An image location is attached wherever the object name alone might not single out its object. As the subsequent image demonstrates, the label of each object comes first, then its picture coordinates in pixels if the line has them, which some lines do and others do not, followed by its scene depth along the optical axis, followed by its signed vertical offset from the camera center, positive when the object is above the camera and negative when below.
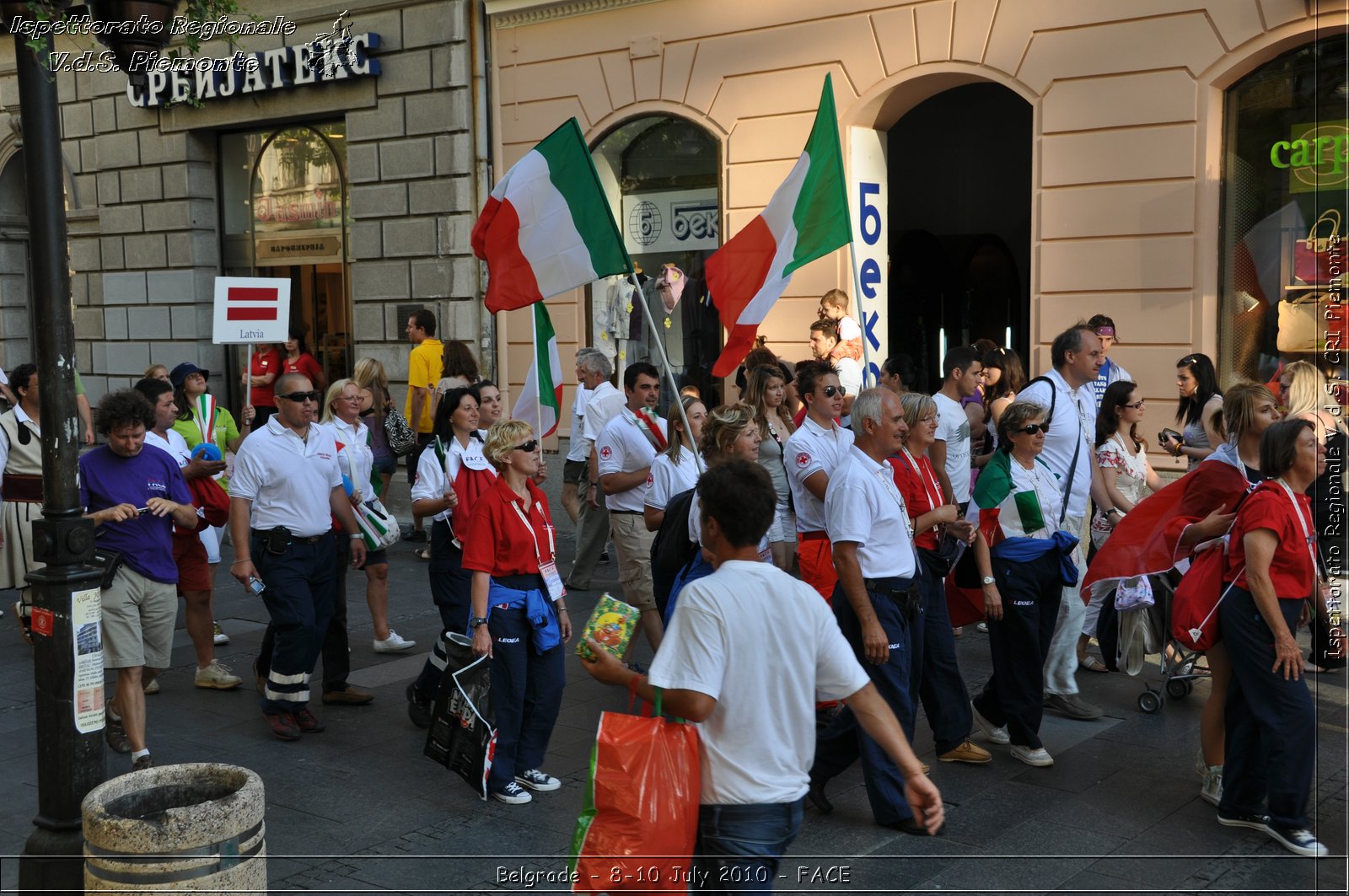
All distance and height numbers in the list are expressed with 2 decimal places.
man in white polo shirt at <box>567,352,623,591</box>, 10.55 -1.32
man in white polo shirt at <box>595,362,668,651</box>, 7.92 -0.84
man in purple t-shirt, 6.38 -0.93
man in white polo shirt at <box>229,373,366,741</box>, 6.99 -1.02
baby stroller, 7.32 -1.70
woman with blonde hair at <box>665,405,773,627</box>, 6.45 -0.42
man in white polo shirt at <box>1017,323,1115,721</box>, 7.11 -0.71
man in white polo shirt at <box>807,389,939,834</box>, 5.50 -1.03
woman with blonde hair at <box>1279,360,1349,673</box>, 6.44 -0.58
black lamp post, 4.80 -0.63
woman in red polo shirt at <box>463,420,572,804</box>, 5.90 -1.17
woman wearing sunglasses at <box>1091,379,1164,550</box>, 7.88 -0.65
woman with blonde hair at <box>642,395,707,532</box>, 7.24 -0.69
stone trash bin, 4.00 -1.53
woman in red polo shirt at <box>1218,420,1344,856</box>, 5.23 -1.16
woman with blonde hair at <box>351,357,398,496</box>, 10.84 -0.51
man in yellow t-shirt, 13.45 -0.18
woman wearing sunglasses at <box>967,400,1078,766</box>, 6.35 -1.09
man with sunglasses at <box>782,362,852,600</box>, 6.97 -0.55
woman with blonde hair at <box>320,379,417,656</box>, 8.20 -0.71
